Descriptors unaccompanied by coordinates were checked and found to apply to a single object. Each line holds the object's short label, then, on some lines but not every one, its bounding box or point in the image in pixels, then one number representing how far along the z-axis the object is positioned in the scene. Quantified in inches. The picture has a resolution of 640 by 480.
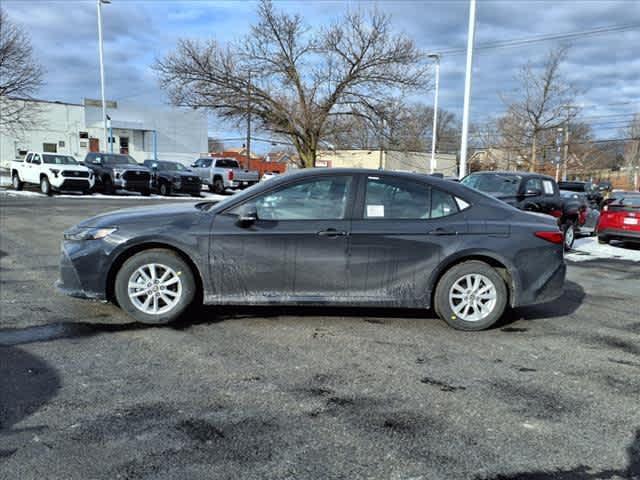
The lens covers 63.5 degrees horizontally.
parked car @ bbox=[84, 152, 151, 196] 915.4
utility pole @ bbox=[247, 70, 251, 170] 1019.9
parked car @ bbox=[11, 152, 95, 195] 836.6
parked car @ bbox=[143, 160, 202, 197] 958.4
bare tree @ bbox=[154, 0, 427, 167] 1004.6
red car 464.8
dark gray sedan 194.4
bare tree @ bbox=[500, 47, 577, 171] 1446.9
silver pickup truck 1091.9
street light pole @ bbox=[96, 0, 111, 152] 1221.7
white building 1713.8
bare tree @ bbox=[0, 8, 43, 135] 1032.8
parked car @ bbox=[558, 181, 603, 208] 971.3
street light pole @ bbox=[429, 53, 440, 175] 1057.3
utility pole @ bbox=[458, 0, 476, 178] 598.5
